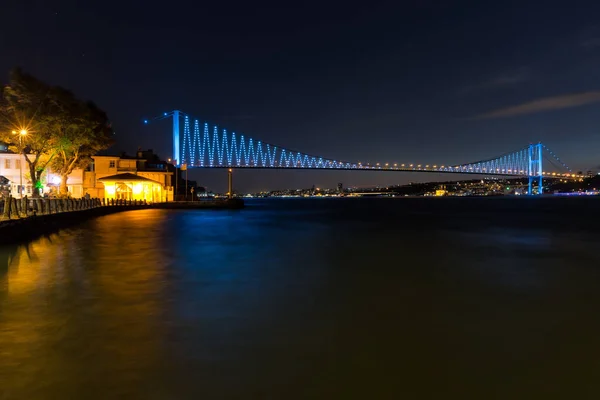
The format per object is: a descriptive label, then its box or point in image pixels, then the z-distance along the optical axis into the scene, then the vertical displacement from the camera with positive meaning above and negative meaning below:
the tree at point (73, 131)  27.48 +4.39
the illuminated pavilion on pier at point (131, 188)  44.97 +0.96
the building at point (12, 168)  42.16 +2.99
